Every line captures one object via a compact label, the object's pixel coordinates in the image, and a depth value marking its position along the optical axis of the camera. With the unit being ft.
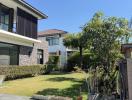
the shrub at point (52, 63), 40.69
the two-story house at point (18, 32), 30.47
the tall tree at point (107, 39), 18.76
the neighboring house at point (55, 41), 68.07
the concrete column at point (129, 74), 10.84
